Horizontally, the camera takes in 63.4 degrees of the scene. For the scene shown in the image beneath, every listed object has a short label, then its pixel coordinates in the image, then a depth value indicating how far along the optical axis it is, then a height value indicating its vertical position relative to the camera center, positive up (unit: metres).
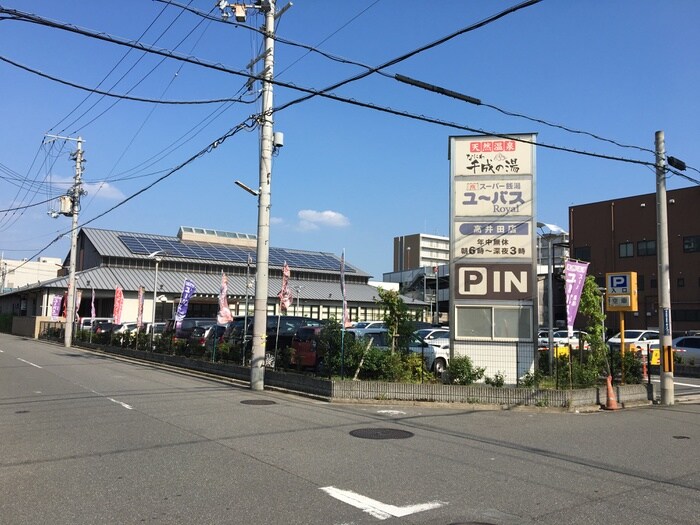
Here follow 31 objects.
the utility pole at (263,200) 15.92 +3.34
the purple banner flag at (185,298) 25.53 +0.69
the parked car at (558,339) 28.87 -1.08
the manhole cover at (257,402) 13.14 -2.05
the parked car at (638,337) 30.72 -0.82
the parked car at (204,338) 21.96 -0.99
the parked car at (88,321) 40.54 -0.75
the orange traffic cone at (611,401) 13.47 -1.88
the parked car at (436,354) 20.22 -1.28
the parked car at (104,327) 35.36 -0.99
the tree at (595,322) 14.92 -0.02
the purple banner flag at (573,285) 15.23 +0.98
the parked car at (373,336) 15.19 -0.56
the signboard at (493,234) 15.62 +2.42
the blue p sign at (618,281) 16.11 +1.17
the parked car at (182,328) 25.79 -0.70
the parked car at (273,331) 19.97 -0.61
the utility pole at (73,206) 37.94 +7.11
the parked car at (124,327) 34.22 -1.01
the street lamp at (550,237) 16.15 +2.72
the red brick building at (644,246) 52.50 +7.75
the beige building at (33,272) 111.38 +7.47
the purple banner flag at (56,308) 43.56 +0.22
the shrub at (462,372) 14.10 -1.32
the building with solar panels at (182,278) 51.50 +3.61
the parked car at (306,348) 16.56 -0.99
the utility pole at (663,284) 14.60 +1.02
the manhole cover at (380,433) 9.40 -1.97
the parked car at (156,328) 32.88 -0.93
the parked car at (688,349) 24.86 -1.14
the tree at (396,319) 14.87 -0.04
